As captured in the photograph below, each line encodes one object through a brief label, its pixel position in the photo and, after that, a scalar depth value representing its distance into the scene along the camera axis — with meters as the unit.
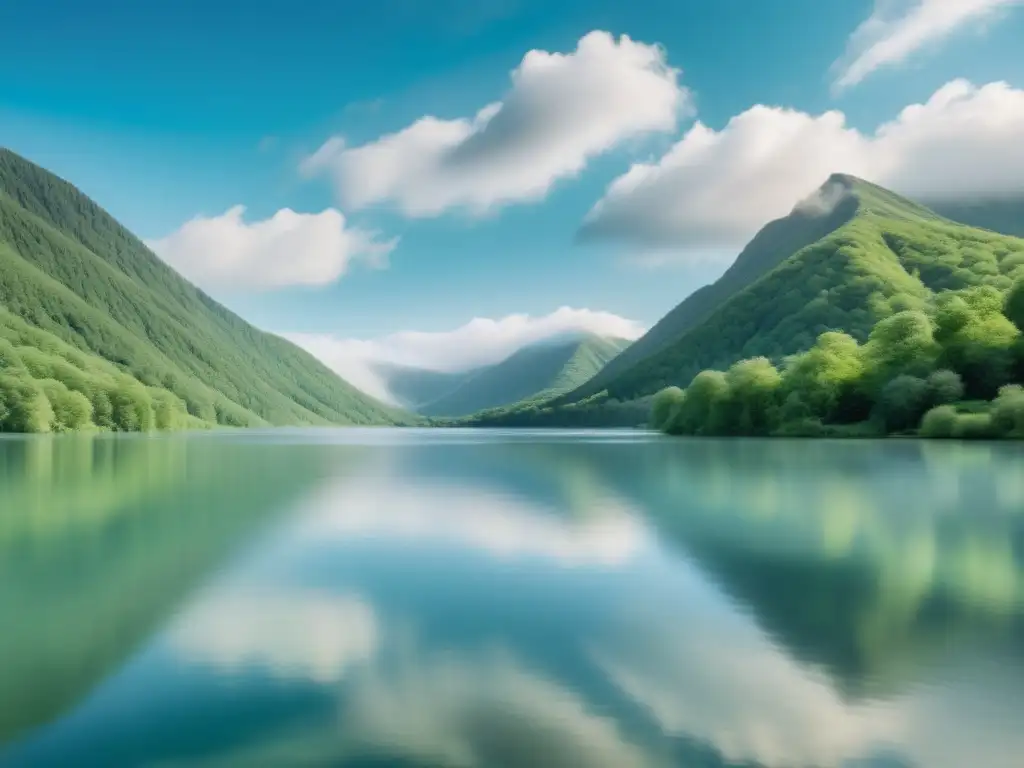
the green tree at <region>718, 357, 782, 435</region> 132.38
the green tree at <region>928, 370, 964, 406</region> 105.25
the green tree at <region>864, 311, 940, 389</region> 113.06
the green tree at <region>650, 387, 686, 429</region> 159.52
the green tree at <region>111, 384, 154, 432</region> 189.00
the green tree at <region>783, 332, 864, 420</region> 121.88
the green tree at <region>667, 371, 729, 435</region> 138.50
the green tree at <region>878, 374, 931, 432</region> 108.12
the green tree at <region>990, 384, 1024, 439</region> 91.81
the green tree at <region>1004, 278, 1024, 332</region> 111.19
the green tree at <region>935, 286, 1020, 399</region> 106.94
